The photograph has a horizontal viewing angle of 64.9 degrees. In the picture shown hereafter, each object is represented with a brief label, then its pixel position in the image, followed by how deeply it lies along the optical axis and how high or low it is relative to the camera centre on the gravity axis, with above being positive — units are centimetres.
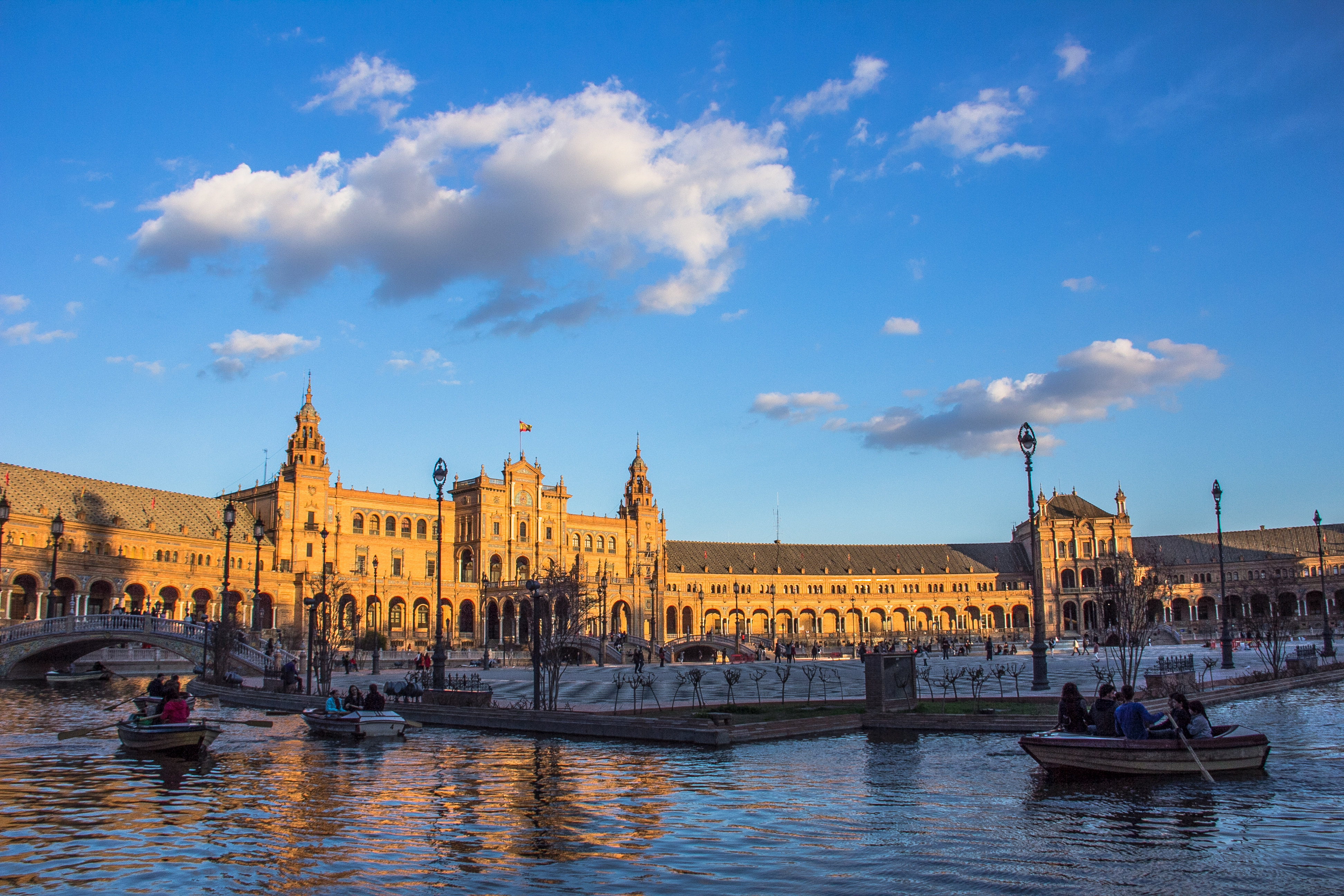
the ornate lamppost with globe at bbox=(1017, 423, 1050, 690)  3166 -69
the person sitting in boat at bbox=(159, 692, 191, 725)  2355 -241
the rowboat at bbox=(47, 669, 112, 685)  5309 -388
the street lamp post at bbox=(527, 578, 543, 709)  2938 -142
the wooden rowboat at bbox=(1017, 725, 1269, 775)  1783 -259
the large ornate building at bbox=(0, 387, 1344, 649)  8231 +394
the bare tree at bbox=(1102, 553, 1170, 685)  3300 -43
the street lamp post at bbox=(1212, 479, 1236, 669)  4628 -19
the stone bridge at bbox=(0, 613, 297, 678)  5375 -166
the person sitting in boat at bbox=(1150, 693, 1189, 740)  1834 -199
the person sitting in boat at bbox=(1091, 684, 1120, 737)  1889 -207
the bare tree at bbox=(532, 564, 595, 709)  3253 -75
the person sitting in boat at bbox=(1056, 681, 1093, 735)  1939 -206
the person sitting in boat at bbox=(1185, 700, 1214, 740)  1838 -218
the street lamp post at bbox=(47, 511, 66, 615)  4253 +299
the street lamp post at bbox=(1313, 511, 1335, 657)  5503 -218
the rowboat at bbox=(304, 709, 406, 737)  2647 -304
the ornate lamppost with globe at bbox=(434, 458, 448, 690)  3234 -70
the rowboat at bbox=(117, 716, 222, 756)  2317 -294
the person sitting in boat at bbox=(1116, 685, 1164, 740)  1816 -204
